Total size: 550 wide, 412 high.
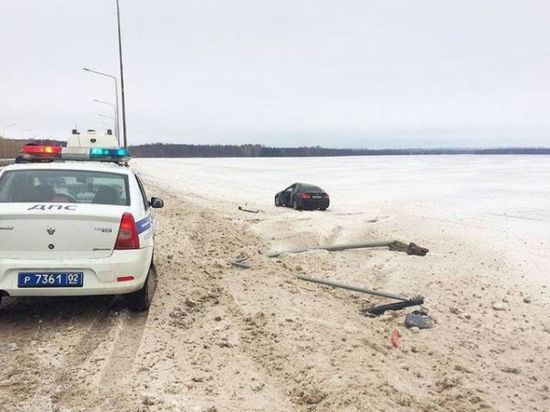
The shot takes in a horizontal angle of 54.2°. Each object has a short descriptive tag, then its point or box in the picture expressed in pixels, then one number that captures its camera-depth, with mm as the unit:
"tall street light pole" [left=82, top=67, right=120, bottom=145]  37062
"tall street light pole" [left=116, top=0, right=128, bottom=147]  34906
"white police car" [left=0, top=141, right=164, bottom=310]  5297
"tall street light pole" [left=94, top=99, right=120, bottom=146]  57728
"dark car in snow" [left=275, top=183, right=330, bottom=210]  23750
